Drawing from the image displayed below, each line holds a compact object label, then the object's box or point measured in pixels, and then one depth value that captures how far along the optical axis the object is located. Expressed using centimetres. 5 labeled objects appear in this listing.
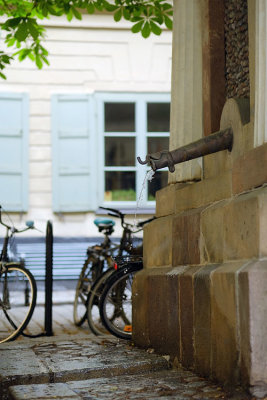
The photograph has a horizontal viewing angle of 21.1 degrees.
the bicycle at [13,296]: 625
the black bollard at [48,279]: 642
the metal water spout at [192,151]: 413
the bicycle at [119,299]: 584
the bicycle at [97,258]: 714
